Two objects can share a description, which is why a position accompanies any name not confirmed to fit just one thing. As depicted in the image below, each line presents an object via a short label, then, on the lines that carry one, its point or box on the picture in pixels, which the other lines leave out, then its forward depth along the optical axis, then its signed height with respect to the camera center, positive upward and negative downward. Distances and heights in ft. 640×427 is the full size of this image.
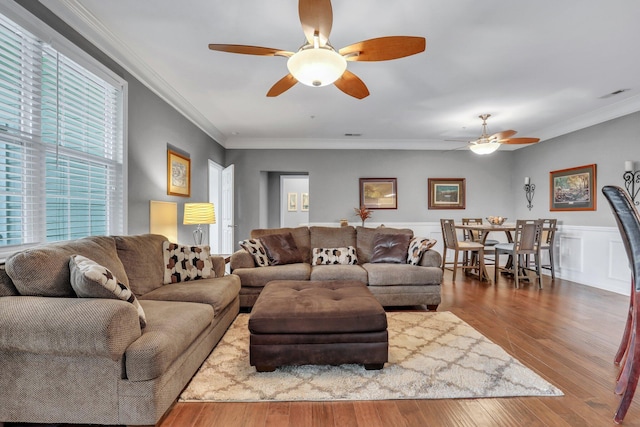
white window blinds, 6.38 +1.57
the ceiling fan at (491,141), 14.76 +3.48
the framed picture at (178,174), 12.75 +1.62
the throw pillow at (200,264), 9.72 -1.57
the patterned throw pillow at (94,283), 5.27 -1.18
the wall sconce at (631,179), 13.66 +1.58
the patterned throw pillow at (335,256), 13.47 -1.79
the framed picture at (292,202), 28.73 +1.02
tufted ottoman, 6.86 -2.65
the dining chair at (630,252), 5.38 -0.63
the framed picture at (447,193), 21.84 +1.45
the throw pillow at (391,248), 13.21 -1.45
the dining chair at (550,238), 16.55 -1.24
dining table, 16.30 -0.73
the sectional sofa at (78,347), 4.75 -2.10
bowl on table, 17.90 -0.31
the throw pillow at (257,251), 12.63 -1.51
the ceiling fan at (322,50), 6.14 +3.54
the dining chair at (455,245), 16.58 -1.61
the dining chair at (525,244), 15.35 -1.46
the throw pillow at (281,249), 13.04 -1.48
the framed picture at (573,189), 15.96 +1.39
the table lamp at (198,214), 12.59 -0.04
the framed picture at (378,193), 21.57 +1.41
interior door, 19.19 +0.12
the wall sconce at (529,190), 20.15 +1.58
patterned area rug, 6.21 -3.46
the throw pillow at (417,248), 12.59 -1.37
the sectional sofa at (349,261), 11.85 -1.93
